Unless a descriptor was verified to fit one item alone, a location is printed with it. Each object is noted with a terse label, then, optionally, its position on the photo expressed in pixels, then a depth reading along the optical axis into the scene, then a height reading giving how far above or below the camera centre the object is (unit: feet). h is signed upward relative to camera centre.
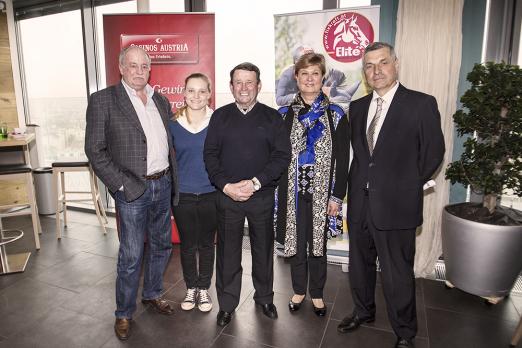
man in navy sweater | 7.10 -0.90
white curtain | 9.32 +1.65
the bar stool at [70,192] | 14.02 -2.84
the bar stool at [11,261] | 10.89 -4.52
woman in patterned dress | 7.43 -1.07
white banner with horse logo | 10.14 +2.08
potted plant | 8.05 -1.45
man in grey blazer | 6.99 -0.85
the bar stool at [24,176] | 11.48 -1.89
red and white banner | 11.63 +2.35
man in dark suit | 6.43 -0.98
